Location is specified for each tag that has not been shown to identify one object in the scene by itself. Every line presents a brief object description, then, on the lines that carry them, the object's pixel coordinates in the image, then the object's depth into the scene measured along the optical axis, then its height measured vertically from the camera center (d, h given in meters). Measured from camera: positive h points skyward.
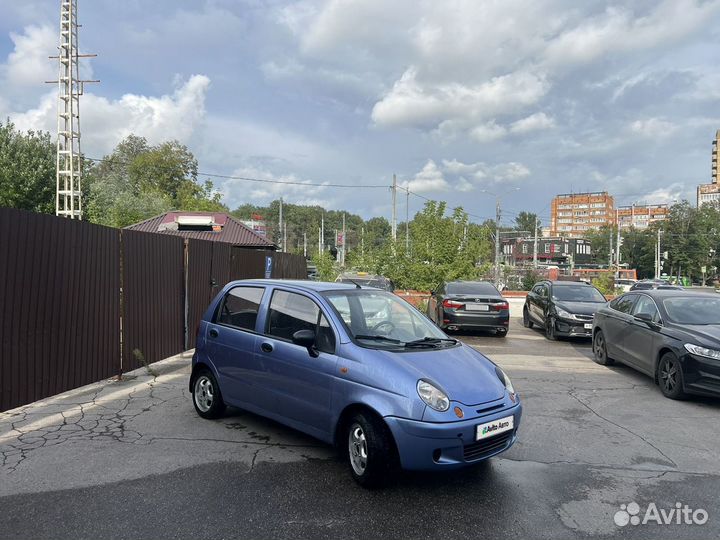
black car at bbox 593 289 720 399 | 6.59 -1.08
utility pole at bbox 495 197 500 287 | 34.08 +0.21
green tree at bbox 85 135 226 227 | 47.07 +9.56
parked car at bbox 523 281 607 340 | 12.49 -1.12
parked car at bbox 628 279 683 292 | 36.84 -1.61
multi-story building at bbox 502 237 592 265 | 100.06 +2.52
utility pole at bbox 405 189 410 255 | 22.98 +0.83
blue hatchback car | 3.79 -0.96
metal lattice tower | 27.28 +9.34
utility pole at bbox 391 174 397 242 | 33.19 +3.95
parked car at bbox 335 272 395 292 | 15.73 -0.62
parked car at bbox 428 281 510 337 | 13.15 -1.25
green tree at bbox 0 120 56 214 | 29.27 +5.09
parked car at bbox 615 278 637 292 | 49.44 -1.89
